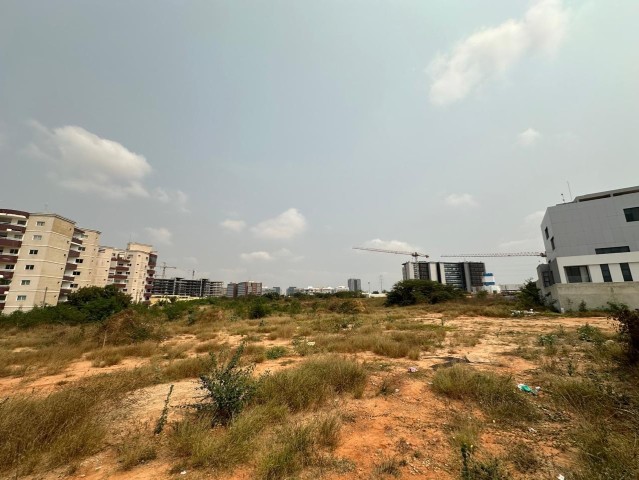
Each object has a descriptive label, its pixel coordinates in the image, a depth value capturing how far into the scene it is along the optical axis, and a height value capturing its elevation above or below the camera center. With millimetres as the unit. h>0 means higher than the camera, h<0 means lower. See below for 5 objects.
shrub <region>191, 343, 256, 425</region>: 4748 -1732
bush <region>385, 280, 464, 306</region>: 41469 +1102
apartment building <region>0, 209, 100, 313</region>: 39250 +5771
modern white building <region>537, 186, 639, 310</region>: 24594 +5278
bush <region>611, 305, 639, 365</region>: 6762 -773
